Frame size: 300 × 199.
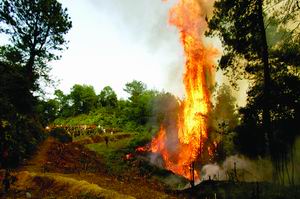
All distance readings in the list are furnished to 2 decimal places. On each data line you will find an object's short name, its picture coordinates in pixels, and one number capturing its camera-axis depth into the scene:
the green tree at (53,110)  73.01
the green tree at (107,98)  83.80
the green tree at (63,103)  81.19
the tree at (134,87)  84.19
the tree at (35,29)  32.66
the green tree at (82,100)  80.69
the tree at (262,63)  17.70
